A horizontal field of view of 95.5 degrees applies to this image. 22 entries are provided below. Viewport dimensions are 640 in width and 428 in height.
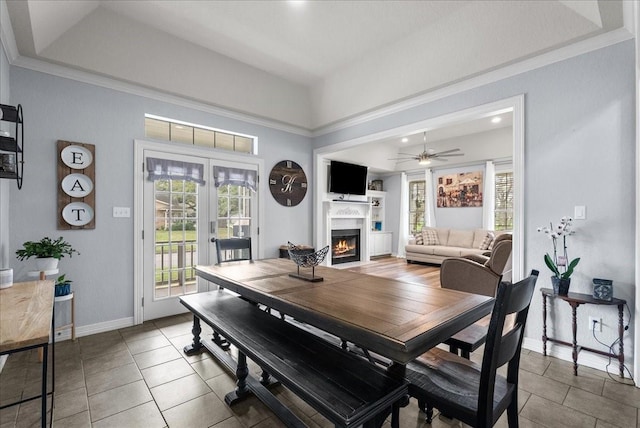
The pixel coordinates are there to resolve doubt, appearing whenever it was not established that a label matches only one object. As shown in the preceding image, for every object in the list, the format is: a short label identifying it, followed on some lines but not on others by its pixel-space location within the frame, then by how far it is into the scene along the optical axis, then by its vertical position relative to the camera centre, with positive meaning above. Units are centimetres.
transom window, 372 +106
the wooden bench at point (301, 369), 123 -81
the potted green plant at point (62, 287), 270 -72
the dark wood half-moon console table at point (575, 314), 230 -87
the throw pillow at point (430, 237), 753 -68
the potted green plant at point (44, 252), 257 -38
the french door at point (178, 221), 354 -14
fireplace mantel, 646 -19
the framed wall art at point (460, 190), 732 +56
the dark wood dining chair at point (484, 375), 115 -81
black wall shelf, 195 +43
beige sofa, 673 -82
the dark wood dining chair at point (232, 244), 309 -37
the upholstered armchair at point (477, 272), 341 -74
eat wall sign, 297 +26
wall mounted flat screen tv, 674 +79
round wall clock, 480 +47
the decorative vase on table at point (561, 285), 251 -65
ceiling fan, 618 +134
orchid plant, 254 -39
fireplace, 714 -88
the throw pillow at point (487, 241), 656 -68
